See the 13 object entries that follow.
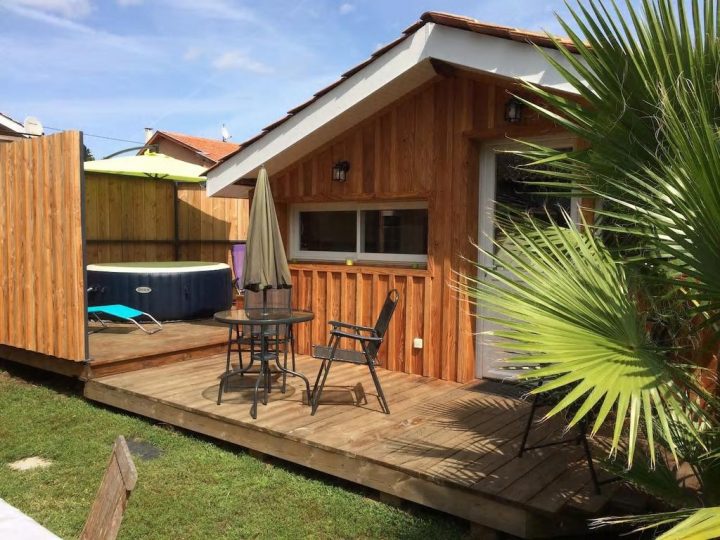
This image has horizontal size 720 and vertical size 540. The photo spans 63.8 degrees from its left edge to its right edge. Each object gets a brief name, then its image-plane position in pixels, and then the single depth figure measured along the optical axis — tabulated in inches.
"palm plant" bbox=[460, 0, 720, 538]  69.9
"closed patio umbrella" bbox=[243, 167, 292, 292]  177.0
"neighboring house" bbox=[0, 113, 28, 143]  413.1
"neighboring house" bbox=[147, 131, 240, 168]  762.2
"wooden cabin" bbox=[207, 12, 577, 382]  191.6
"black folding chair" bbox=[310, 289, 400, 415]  166.2
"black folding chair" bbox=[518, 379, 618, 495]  120.4
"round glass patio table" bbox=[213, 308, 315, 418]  173.9
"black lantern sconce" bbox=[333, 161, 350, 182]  241.6
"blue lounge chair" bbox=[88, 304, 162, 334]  277.3
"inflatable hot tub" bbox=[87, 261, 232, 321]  328.8
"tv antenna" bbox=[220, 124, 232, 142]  895.7
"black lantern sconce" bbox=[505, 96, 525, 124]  191.6
